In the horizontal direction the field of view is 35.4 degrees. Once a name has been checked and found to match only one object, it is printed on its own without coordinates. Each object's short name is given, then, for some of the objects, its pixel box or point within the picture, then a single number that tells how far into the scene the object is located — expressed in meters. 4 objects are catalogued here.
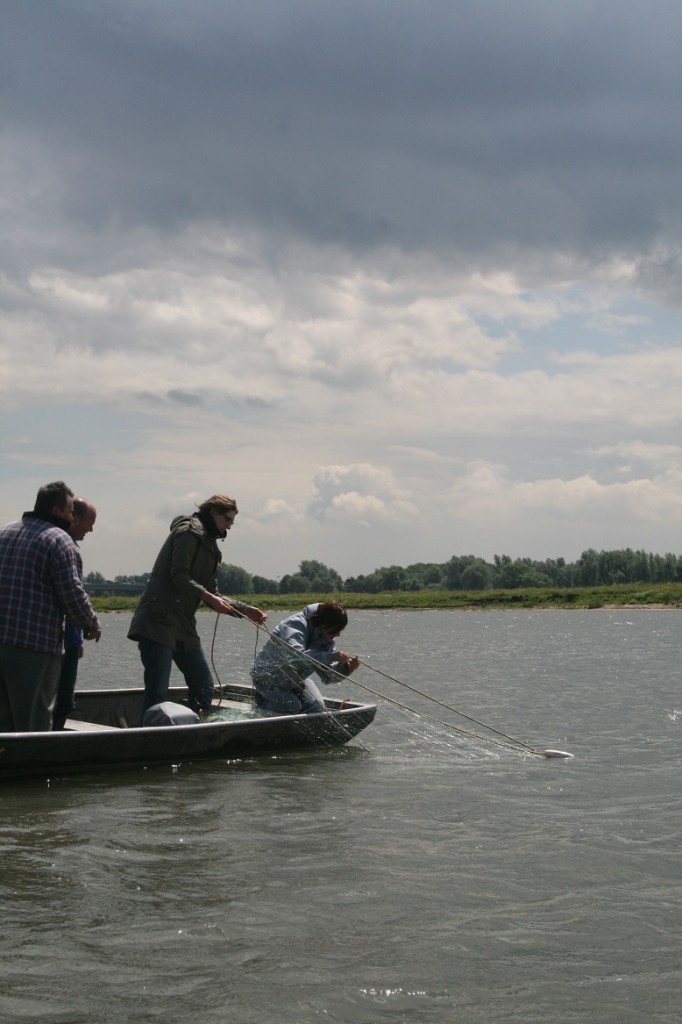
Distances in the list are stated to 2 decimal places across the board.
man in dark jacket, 9.82
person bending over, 10.47
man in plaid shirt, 8.27
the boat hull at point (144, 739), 8.84
